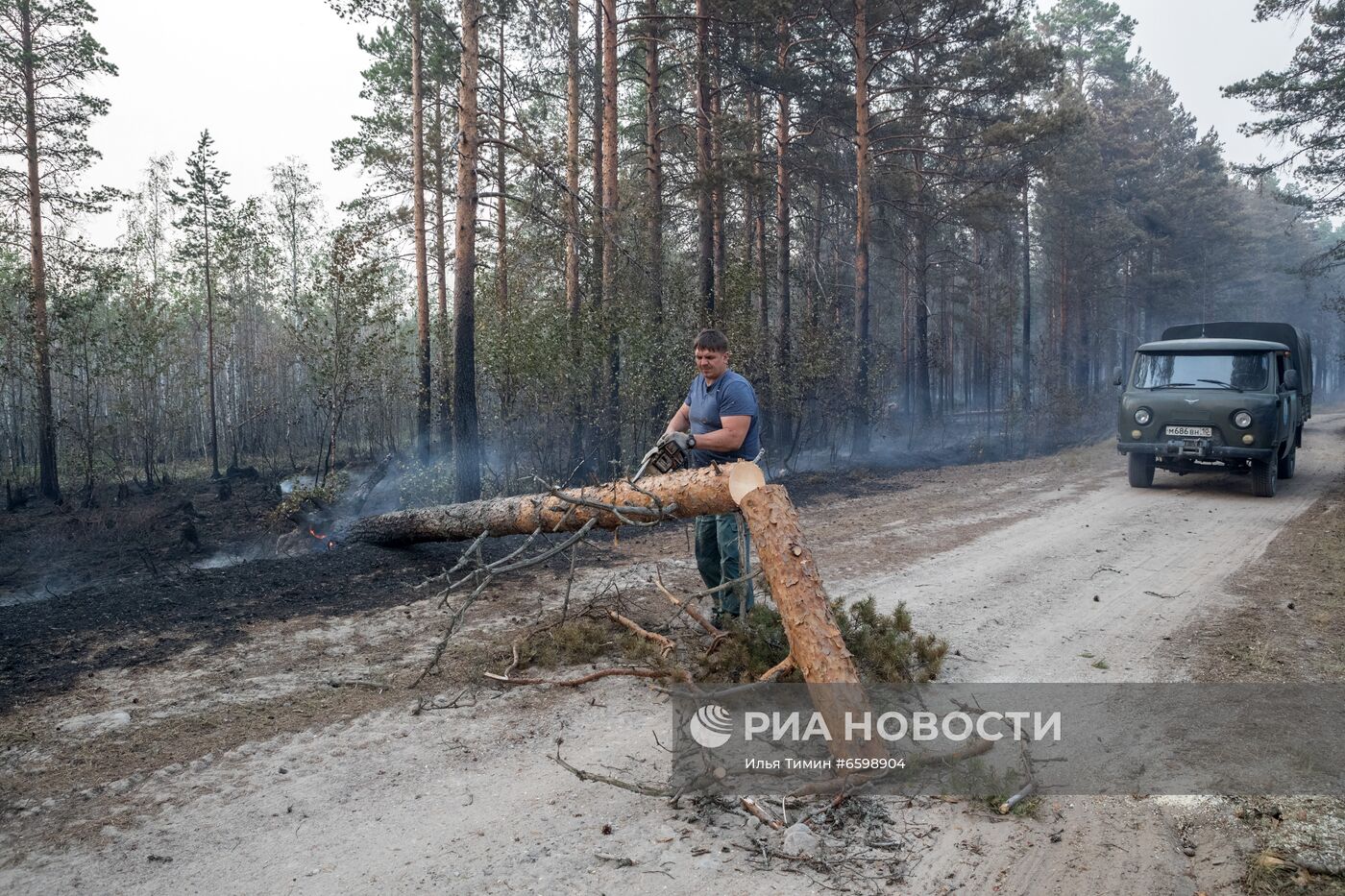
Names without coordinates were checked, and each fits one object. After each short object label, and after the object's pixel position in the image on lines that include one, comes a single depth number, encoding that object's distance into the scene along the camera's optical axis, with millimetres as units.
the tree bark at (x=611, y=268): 13047
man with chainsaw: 5418
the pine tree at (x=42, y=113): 16312
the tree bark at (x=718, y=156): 15023
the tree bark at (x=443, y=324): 19000
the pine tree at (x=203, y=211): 21141
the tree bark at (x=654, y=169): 14273
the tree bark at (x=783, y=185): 17844
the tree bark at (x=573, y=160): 12719
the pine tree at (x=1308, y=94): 20281
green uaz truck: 11555
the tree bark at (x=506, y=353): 12352
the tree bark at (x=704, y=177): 14844
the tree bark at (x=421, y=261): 18000
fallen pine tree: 3945
